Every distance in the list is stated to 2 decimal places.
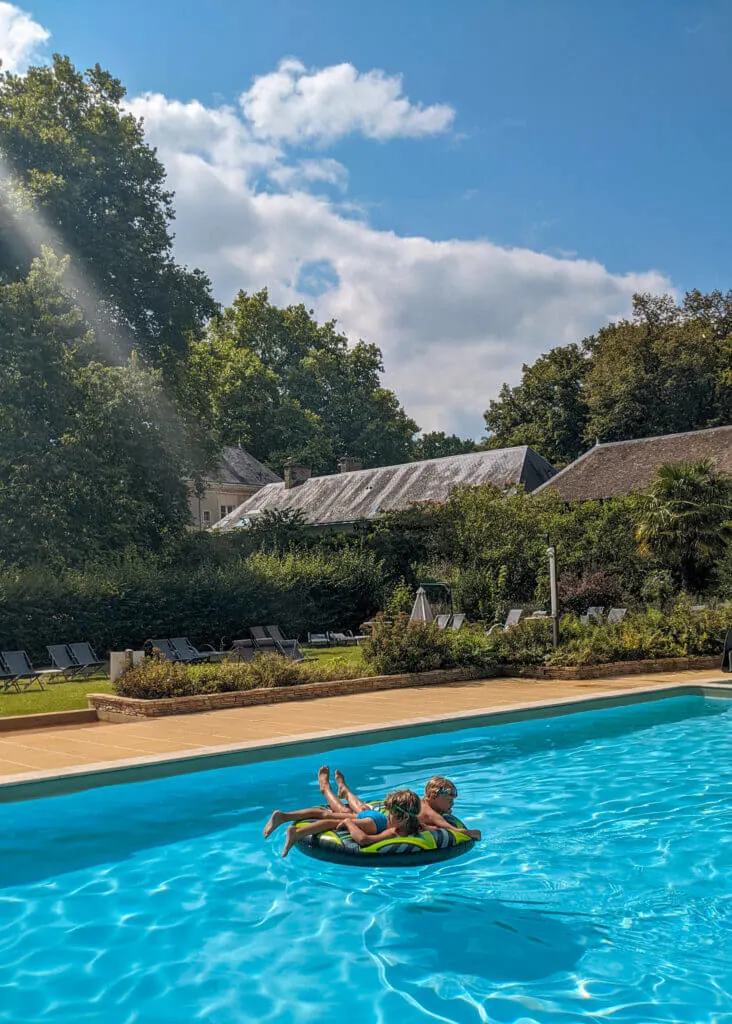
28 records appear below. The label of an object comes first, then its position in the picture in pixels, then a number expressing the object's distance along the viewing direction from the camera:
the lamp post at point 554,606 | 17.38
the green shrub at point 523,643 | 17.12
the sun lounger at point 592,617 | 20.29
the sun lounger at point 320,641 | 25.70
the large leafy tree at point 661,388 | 47.28
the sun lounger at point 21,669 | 16.22
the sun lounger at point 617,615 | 21.53
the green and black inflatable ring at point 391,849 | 6.96
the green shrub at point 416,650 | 16.11
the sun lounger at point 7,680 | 15.94
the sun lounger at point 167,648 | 19.59
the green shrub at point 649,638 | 17.02
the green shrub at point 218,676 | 13.17
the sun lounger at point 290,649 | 18.75
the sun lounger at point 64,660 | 18.25
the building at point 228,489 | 56.88
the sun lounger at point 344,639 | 25.70
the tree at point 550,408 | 53.62
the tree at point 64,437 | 25.25
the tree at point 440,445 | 74.31
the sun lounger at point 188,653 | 19.62
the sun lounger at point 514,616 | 21.00
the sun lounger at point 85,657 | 18.50
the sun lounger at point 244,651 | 17.75
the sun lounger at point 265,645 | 18.94
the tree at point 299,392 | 64.25
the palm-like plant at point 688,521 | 25.41
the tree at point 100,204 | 33.28
